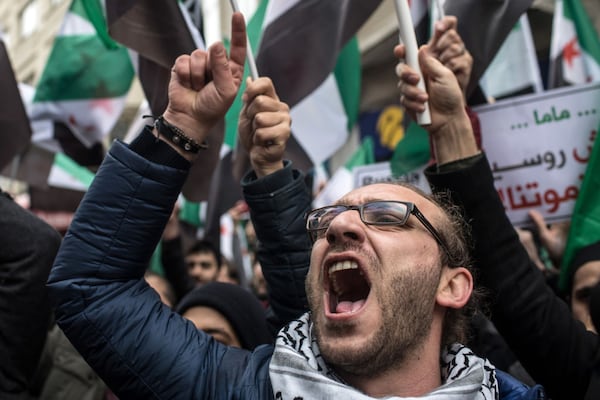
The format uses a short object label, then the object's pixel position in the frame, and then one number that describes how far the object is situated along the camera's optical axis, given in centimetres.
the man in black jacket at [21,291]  191
